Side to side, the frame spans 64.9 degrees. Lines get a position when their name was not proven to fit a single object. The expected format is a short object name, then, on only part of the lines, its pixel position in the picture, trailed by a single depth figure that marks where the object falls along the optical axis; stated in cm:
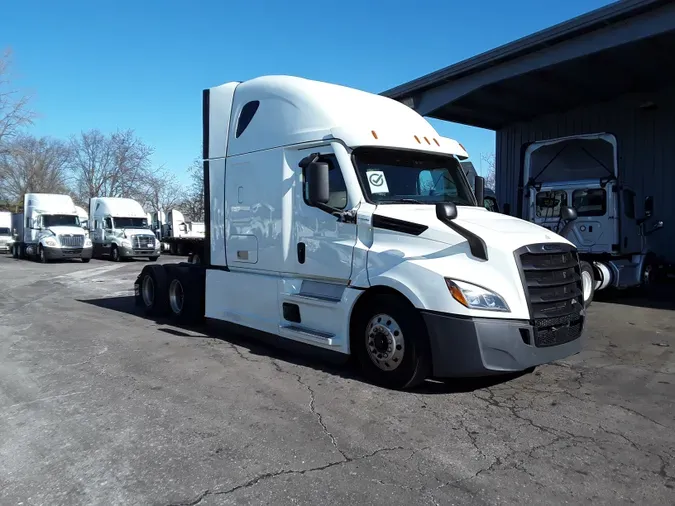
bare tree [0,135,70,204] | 5719
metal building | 1187
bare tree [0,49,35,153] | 4101
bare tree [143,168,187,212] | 5975
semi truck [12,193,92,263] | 2566
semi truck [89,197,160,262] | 2672
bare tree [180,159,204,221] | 5379
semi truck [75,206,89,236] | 2898
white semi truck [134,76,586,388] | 471
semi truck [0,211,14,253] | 3606
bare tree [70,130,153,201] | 5734
